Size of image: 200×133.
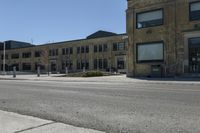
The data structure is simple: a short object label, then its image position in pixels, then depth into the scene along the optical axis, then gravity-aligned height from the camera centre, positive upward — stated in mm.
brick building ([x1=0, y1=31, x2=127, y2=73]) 37749 +3228
